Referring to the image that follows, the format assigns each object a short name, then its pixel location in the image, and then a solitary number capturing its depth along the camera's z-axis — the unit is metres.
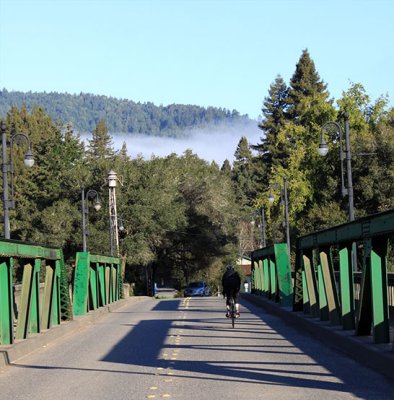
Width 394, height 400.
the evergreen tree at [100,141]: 164.88
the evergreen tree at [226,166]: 175.88
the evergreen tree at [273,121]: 100.56
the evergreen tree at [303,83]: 97.69
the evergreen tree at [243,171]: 157.75
